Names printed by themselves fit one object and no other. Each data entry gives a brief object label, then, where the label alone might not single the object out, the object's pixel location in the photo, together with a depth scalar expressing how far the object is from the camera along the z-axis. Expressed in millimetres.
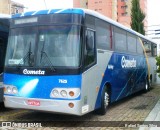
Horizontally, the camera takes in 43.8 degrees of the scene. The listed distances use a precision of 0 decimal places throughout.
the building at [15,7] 41836
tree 26418
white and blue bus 5272
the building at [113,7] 60952
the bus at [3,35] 6846
